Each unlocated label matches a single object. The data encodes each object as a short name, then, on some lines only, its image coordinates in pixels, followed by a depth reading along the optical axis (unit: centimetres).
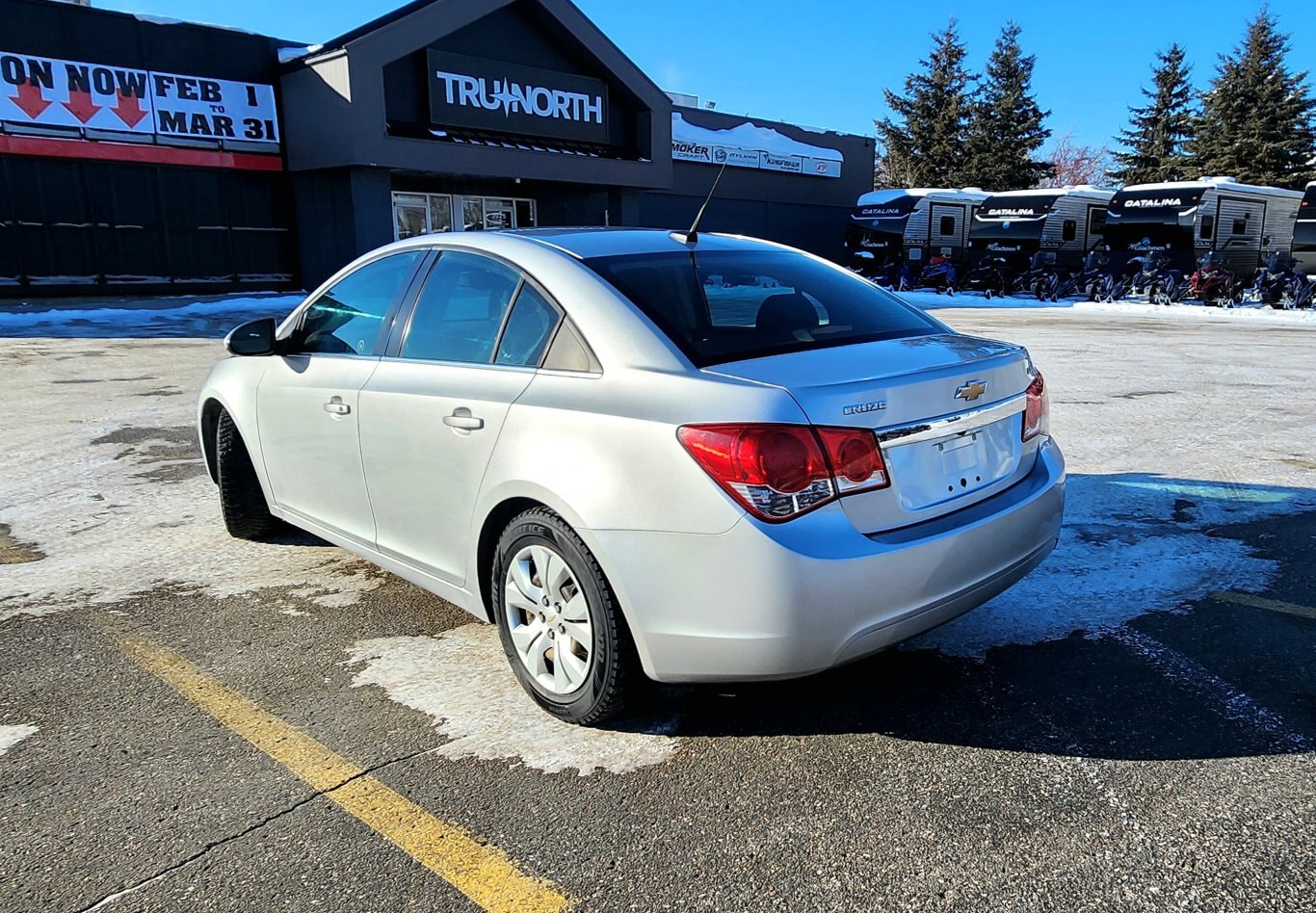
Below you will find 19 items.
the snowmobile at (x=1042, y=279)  2664
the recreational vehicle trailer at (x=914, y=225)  2884
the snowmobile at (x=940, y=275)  2811
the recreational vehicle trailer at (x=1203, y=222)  2455
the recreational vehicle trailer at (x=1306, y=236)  2288
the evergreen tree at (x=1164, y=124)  4806
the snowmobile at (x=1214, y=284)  2362
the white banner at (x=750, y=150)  3200
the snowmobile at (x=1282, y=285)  2252
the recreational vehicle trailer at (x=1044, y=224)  2738
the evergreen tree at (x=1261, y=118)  4322
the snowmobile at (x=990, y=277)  2770
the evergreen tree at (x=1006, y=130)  4934
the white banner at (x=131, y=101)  1934
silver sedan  263
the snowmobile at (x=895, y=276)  2800
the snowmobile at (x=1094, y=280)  2558
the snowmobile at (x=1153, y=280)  2483
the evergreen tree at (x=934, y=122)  5041
